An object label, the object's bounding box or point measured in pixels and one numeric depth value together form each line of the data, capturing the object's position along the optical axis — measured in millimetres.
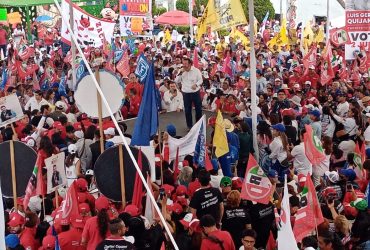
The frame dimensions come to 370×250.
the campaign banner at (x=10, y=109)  8930
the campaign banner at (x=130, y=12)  21781
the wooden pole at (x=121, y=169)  8133
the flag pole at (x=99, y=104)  8234
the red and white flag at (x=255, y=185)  8156
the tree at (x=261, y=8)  41281
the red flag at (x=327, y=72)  16828
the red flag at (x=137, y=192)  8211
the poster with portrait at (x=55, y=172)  8266
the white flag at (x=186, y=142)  10352
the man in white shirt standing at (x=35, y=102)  14523
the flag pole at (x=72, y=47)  14833
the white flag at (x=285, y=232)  6254
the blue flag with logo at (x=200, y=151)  10234
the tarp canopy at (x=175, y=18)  32812
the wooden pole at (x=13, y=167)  8273
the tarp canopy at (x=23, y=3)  27312
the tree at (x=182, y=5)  44638
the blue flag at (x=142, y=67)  15438
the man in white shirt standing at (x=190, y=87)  13859
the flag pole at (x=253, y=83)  11920
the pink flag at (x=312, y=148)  9867
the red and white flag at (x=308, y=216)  7152
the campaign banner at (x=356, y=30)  16359
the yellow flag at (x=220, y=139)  10620
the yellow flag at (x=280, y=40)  26188
